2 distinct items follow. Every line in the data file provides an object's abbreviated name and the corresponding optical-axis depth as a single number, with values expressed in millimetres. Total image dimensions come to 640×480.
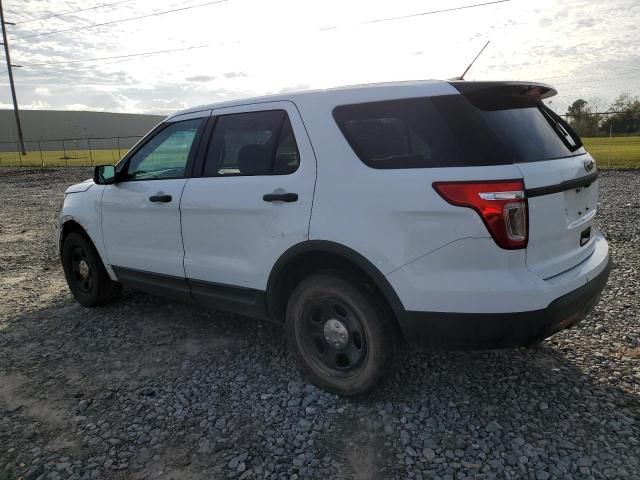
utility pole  37000
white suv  2564
